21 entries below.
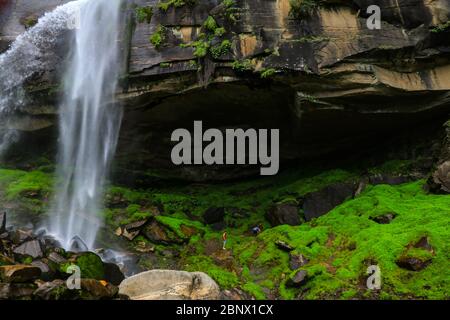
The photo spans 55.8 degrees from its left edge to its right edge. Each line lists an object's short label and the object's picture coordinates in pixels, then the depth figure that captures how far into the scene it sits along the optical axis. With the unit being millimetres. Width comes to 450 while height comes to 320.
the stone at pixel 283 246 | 12408
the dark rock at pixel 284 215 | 15949
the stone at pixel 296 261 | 11539
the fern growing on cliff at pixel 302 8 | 15234
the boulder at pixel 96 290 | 8828
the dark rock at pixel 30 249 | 11210
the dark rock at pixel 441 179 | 13648
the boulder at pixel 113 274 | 11406
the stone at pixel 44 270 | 10180
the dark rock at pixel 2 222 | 12643
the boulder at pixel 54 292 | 8328
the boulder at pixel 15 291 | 8330
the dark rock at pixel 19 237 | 12227
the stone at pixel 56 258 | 11203
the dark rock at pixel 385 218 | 12756
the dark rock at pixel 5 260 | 10117
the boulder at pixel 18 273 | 8789
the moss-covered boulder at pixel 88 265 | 11008
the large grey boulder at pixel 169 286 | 9656
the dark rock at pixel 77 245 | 14242
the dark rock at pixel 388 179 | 16047
